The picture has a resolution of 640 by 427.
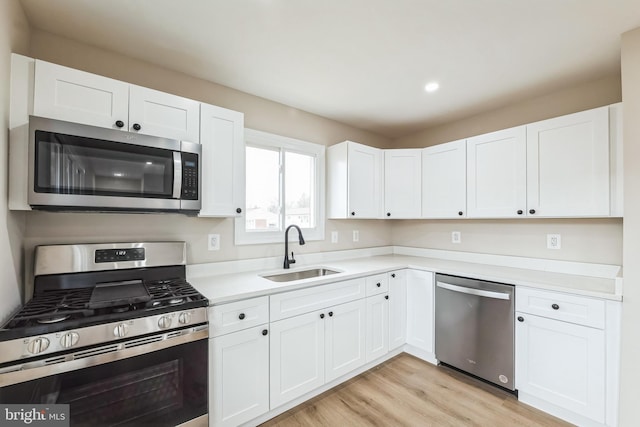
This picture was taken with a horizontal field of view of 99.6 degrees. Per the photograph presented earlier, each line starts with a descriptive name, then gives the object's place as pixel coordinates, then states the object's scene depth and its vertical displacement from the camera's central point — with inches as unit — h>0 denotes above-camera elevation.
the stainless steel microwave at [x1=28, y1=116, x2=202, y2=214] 52.7 +9.8
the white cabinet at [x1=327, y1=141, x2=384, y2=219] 111.9 +15.0
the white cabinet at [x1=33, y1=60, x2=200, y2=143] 55.2 +25.2
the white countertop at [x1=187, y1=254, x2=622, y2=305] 68.8 -19.2
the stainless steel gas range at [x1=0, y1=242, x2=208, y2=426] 43.3 -23.0
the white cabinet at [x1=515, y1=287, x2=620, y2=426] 66.9 -37.1
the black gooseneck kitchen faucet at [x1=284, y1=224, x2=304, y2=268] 97.2 -11.4
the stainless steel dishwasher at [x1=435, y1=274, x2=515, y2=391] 83.1 -36.7
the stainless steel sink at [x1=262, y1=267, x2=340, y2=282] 95.1 -22.0
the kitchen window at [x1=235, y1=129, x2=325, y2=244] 97.3 +10.5
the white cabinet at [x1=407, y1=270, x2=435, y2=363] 102.0 -38.0
